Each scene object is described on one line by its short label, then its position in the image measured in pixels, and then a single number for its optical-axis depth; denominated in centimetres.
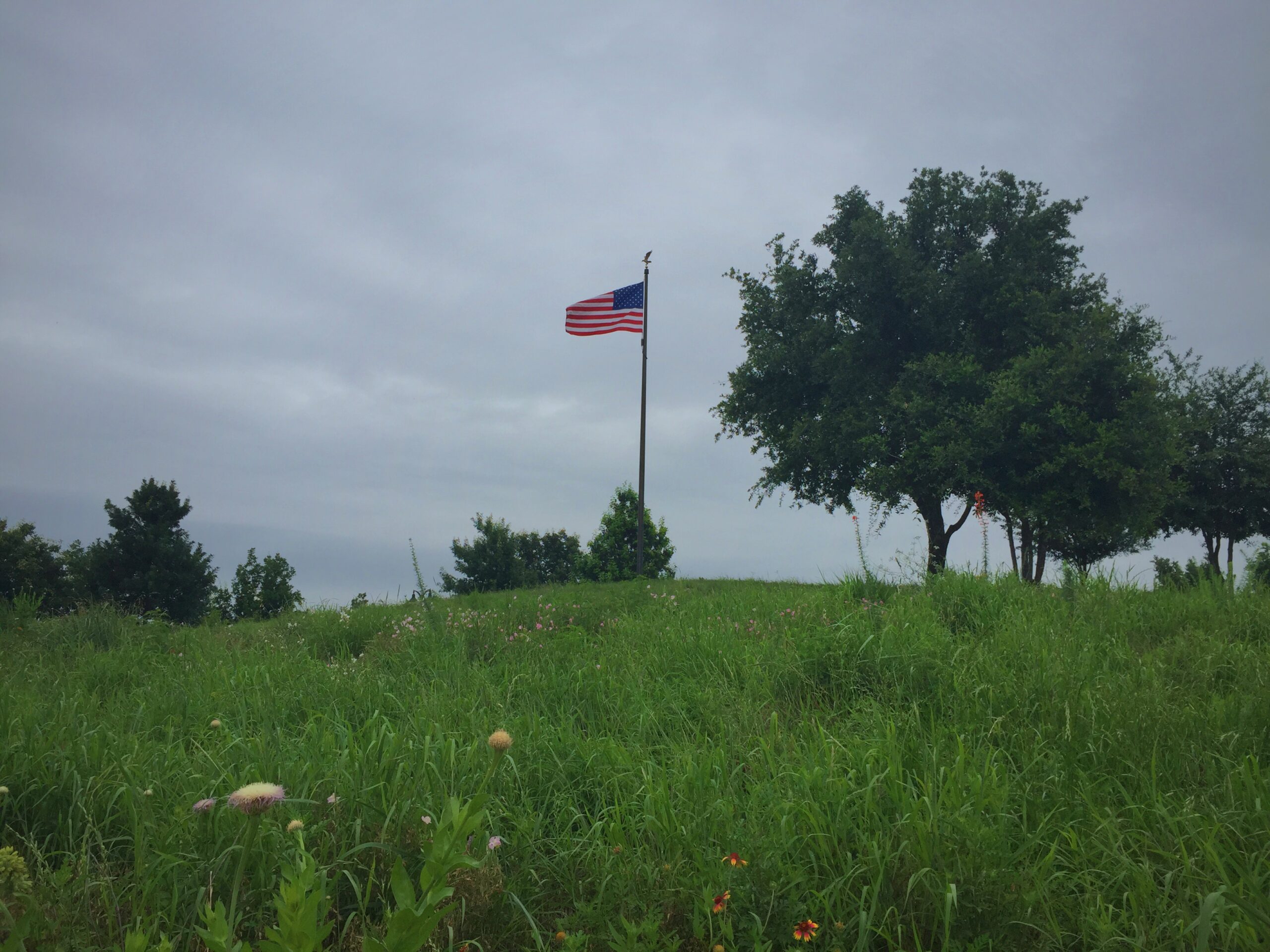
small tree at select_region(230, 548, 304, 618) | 2709
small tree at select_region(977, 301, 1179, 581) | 1981
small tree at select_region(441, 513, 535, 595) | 3347
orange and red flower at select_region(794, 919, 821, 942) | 263
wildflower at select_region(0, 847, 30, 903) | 235
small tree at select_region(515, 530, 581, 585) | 3781
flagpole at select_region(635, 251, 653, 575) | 2255
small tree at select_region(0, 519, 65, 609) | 2692
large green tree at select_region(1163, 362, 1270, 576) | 2838
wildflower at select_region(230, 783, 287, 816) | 196
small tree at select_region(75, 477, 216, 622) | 2686
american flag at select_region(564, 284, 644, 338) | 2048
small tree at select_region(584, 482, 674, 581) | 2752
